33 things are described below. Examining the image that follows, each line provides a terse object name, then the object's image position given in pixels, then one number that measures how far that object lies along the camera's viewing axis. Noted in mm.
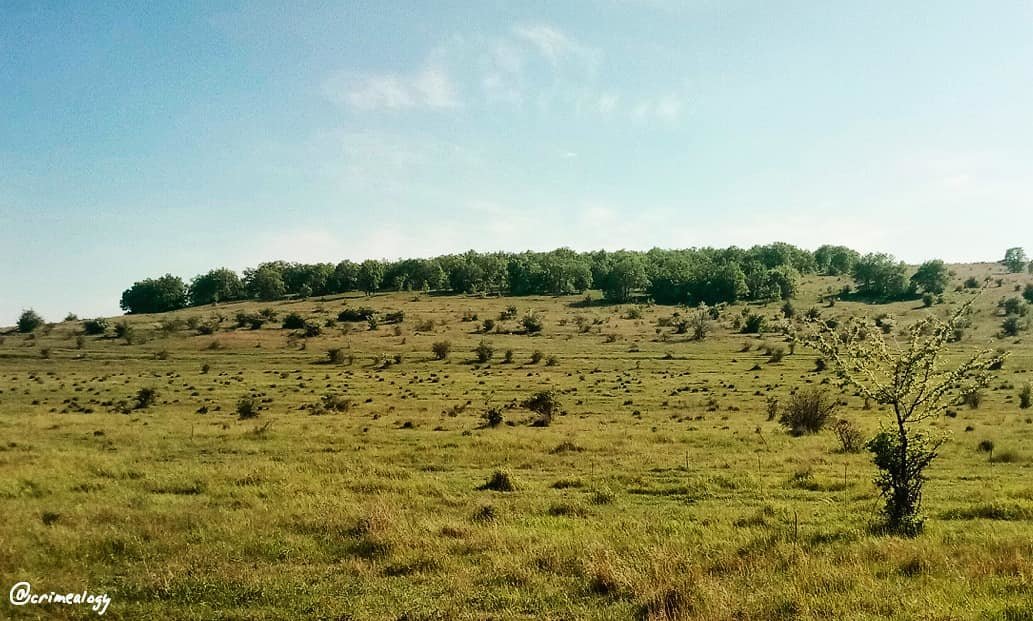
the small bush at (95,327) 117062
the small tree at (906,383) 13961
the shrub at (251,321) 119938
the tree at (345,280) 186612
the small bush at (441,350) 86500
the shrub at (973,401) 46353
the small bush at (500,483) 19859
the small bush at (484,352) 83625
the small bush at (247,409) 44281
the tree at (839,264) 194750
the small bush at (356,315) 127275
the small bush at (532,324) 111188
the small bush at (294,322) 116938
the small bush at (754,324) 104062
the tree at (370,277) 183250
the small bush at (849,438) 28453
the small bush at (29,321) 123819
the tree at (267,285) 179500
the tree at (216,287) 179875
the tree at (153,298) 177125
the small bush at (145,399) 51894
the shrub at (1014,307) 102650
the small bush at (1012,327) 89500
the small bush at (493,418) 37838
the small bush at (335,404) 48781
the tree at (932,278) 135375
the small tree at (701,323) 99562
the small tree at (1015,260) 161375
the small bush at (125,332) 104206
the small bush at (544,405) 42806
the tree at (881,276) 137625
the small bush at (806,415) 36219
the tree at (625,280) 160750
